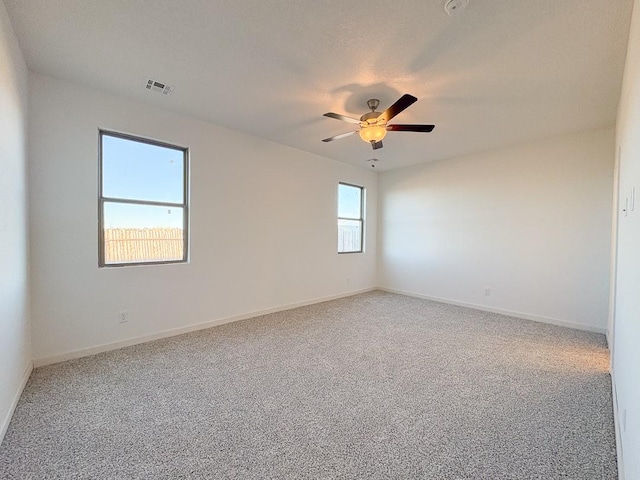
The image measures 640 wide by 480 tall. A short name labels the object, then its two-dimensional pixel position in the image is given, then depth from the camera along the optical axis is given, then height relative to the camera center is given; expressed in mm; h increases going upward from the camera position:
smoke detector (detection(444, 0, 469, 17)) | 1678 +1359
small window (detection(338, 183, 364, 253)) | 5652 +323
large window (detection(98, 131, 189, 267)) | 3014 +338
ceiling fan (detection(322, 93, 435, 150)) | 2729 +1087
